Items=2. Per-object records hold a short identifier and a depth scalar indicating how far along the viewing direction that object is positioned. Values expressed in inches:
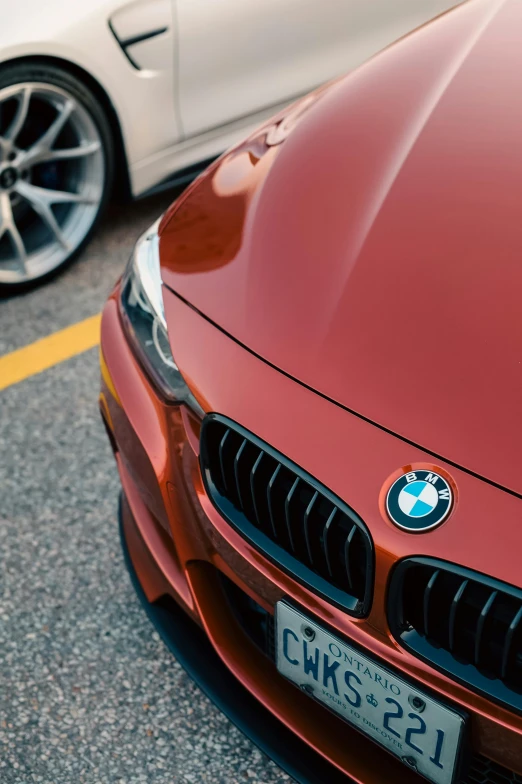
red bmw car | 44.6
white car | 108.2
